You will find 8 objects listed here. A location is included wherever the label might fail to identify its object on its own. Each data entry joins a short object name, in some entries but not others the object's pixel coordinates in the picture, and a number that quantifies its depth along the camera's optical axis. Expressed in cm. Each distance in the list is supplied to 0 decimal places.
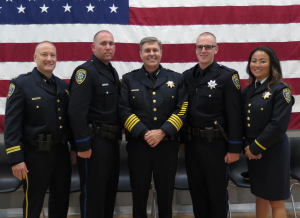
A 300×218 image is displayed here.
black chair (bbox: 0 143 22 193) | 294
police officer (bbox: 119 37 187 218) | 241
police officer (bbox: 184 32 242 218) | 249
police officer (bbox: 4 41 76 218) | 229
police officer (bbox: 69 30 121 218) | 238
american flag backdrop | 340
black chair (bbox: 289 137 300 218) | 317
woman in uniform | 231
